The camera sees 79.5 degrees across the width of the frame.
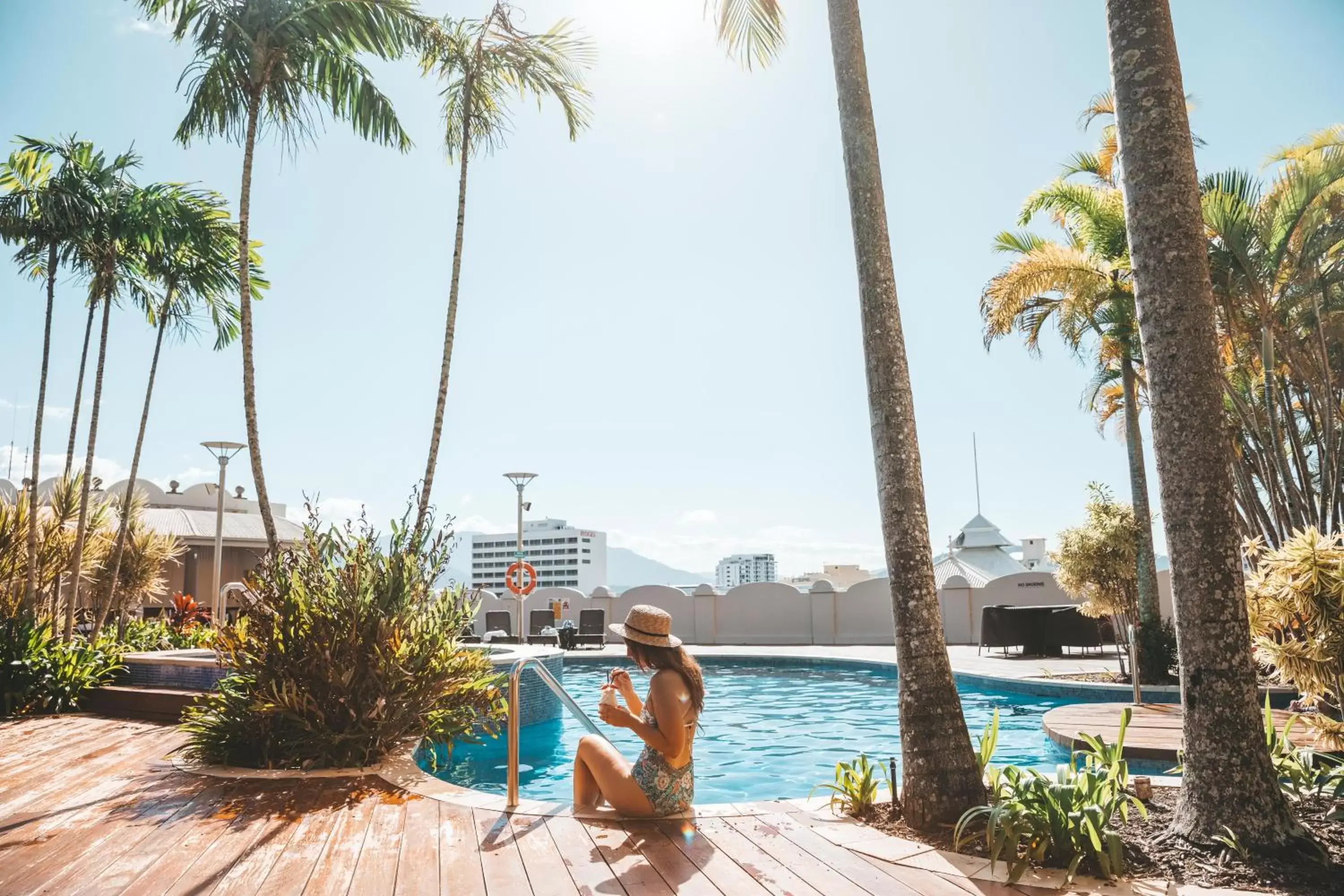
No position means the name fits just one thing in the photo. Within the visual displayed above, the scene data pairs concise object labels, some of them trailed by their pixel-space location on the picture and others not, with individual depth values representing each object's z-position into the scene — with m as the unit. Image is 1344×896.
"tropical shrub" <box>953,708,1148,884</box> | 2.82
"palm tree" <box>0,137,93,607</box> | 7.32
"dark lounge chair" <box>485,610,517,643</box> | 17.00
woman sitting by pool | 3.43
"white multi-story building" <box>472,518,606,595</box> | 156.75
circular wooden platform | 5.21
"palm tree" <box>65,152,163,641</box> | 7.54
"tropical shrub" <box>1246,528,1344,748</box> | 3.09
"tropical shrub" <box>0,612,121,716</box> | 6.75
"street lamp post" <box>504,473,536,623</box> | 16.53
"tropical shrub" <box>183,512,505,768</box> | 4.68
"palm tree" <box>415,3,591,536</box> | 7.59
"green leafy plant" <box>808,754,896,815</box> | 3.68
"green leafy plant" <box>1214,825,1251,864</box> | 2.80
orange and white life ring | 14.12
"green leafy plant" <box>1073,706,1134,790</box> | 3.15
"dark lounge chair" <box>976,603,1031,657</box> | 12.65
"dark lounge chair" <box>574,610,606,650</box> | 16.55
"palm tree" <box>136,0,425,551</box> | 6.42
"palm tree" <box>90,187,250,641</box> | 7.93
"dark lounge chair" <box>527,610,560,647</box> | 17.09
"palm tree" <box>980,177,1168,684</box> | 9.63
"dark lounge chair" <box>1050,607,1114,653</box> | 12.27
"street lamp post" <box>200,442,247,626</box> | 11.48
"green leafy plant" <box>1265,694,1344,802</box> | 3.31
